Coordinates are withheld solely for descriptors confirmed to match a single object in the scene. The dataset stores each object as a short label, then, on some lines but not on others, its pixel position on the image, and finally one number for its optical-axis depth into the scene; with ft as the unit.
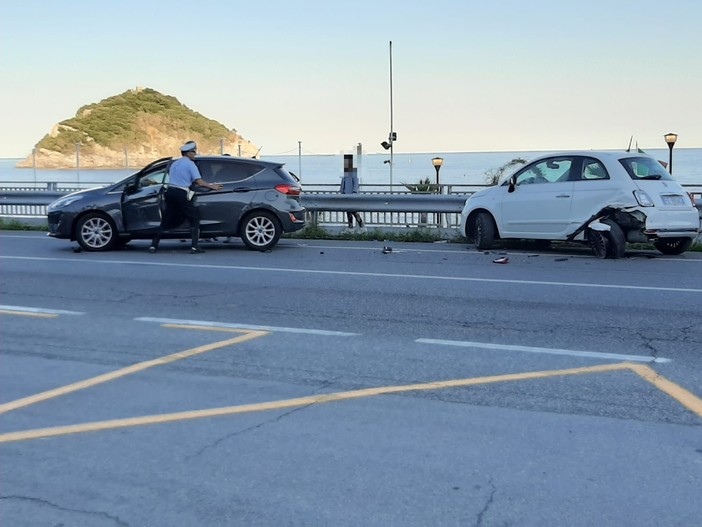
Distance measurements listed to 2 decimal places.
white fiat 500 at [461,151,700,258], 43.09
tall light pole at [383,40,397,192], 130.00
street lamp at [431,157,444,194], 106.22
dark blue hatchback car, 48.62
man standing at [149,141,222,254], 46.96
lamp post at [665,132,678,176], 103.45
